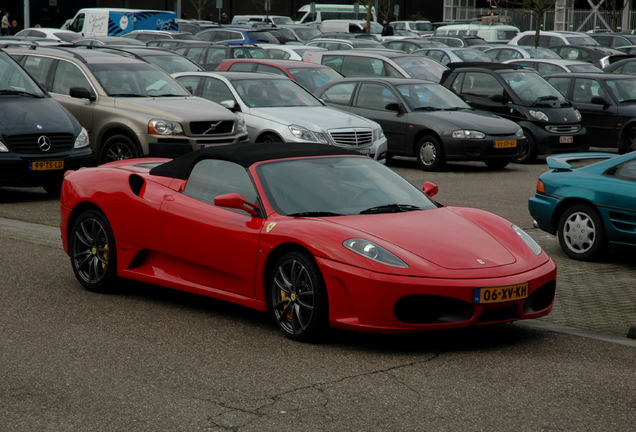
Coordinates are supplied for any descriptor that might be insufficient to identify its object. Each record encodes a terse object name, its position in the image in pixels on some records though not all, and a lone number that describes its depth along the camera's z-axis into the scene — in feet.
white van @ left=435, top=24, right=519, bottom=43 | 160.97
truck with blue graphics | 139.03
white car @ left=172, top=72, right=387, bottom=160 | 54.85
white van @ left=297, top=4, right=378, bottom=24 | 202.90
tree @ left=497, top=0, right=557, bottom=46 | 124.40
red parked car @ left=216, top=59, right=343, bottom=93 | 70.13
